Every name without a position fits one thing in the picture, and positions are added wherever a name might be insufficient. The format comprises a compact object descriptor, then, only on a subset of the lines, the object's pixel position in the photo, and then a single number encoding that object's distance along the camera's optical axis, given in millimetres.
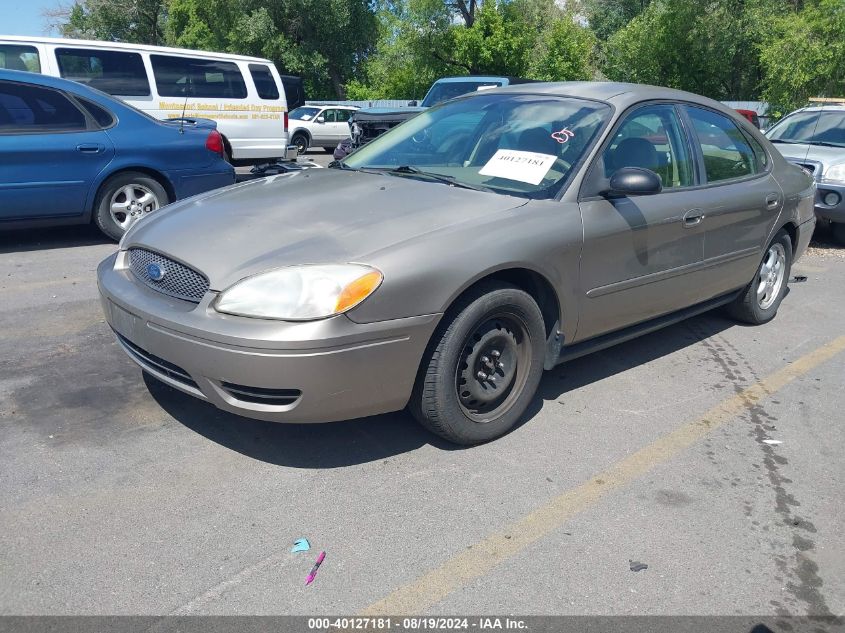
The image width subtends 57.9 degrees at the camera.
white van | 9367
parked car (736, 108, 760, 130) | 15831
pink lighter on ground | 2613
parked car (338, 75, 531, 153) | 11133
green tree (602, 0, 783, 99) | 28359
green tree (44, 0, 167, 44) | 42750
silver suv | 8461
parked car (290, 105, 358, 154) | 23828
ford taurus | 3049
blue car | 6617
